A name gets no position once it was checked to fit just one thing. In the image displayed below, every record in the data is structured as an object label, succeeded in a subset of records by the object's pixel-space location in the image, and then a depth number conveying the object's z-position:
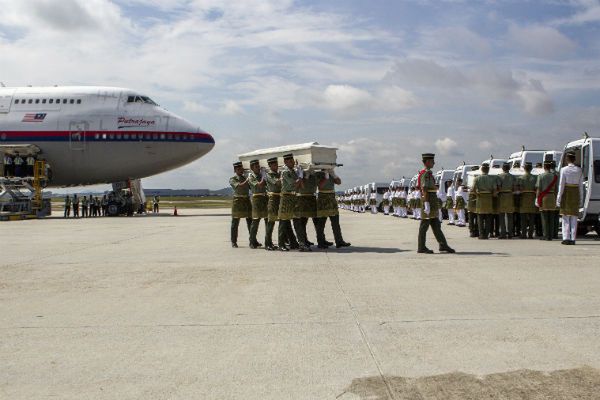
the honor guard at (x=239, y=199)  12.58
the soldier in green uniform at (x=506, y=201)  14.22
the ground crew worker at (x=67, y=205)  36.39
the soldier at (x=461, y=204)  20.06
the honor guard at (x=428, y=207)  10.54
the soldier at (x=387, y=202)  36.64
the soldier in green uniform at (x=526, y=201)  14.29
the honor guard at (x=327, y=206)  11.80
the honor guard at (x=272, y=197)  11.90
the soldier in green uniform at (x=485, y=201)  14.22
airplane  28.44
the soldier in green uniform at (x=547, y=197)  13.31
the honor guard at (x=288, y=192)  11.46
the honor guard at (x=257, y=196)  12.19
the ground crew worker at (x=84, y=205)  36.72
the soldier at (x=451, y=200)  21.38
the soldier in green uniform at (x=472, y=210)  14.62
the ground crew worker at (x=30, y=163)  28.64
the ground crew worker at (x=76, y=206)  36.47
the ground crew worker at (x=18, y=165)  28.66
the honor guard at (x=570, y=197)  11.97
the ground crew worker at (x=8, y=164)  28.80
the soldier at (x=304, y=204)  11.48
